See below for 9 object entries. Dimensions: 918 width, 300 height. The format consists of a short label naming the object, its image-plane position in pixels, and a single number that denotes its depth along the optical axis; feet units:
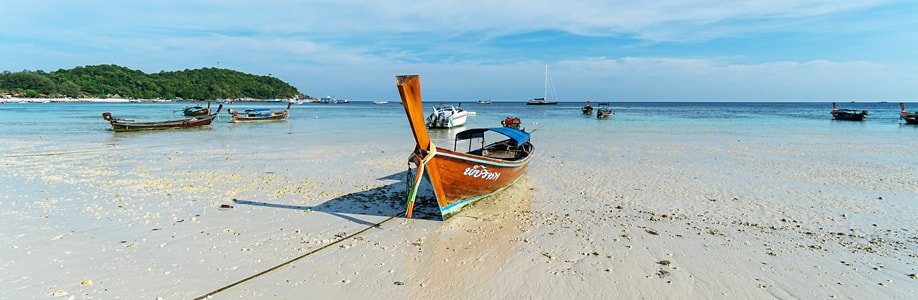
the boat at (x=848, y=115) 140.77
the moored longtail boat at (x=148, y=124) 88.63
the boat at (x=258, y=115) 125.49
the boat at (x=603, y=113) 157.91
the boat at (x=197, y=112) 128.77
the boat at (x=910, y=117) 125.59
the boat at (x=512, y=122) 97.31
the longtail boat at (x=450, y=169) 23.22
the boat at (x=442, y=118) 107.55
